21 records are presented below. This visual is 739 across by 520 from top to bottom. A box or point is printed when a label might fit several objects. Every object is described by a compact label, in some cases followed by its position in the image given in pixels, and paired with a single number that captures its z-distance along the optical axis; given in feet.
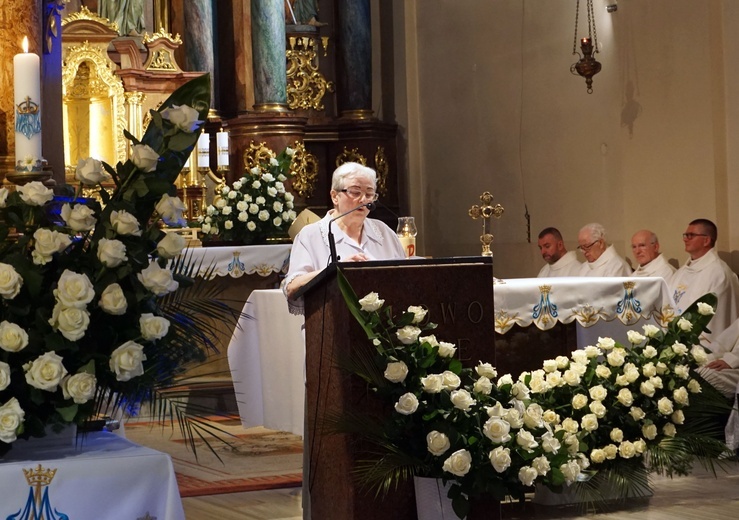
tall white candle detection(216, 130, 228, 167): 35.01
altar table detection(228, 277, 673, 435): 21.21
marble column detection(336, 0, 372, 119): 42.88
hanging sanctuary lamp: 34.19
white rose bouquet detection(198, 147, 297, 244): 31.19
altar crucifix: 21.39
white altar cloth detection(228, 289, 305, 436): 22.75
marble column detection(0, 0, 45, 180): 14.57
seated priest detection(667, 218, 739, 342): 26.72
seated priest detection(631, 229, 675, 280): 29.09
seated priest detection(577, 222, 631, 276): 31.27
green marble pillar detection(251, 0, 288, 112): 39.50
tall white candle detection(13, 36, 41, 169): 11.27
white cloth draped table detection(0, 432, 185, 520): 8.91
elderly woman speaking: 16.55
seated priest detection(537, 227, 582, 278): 33.63
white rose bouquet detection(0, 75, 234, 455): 9.05
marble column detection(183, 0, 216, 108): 39.24
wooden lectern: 13.83
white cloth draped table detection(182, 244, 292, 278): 29.09
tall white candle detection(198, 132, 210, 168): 35.14
